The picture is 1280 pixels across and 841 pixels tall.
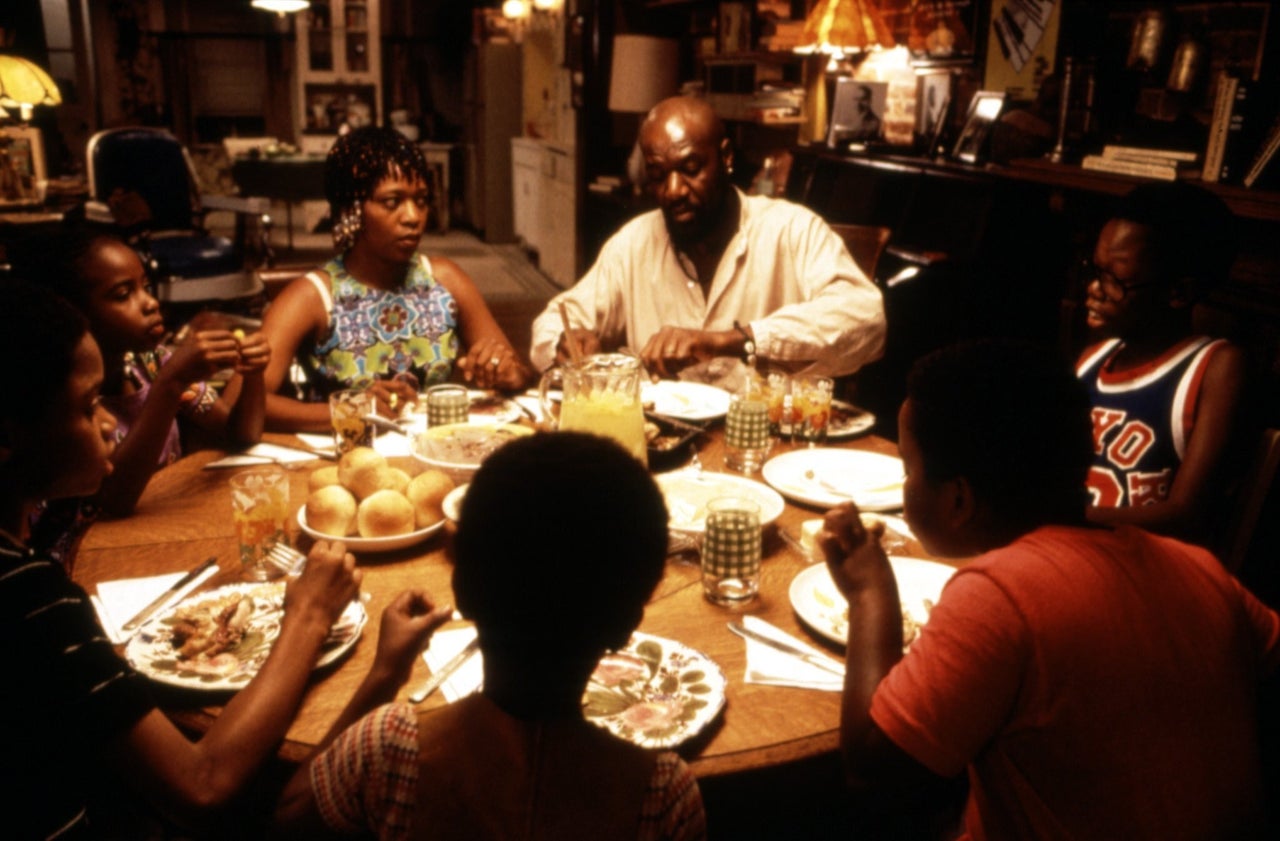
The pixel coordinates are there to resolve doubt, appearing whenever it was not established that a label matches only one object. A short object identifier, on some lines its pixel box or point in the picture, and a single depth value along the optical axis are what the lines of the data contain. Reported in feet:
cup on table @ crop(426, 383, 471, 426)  6.93
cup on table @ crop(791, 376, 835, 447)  6.86
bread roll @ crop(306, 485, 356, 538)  5.14
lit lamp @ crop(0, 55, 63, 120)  16.70
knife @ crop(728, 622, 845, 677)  4.19
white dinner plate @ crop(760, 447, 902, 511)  5.91
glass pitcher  5.60
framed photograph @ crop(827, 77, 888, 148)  14.93
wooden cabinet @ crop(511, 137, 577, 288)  27.04
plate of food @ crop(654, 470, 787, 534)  5.43
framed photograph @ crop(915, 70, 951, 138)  13.82
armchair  20.45
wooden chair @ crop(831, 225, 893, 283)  11.33
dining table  3.70
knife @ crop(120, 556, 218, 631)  4.45
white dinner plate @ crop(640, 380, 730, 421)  7.43
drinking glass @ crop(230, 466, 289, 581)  5.00
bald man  8.44
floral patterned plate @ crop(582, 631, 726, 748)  3.70
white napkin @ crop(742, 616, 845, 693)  4.07
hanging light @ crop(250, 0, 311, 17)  28.32
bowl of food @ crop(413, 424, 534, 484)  5.97
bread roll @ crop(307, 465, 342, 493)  5.37
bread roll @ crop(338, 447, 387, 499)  5.42
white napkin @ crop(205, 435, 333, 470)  6.42
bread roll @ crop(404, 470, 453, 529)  5.26
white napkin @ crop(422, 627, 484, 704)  3.93
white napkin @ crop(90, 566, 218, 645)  4.43
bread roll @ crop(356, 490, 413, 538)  5.05
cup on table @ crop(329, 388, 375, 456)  6.46
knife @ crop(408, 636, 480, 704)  3.83
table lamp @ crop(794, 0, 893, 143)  12.96
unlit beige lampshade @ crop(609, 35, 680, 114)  19.85
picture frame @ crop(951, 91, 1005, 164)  12.62
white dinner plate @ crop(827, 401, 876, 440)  7.18
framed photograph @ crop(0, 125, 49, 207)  19.21
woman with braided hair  8.02
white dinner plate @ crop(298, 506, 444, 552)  5.02
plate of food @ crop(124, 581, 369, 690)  4.01
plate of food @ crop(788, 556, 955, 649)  4.46
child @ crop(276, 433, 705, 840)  2.74
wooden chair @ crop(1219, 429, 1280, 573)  5.55
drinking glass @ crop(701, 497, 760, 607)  4.65
